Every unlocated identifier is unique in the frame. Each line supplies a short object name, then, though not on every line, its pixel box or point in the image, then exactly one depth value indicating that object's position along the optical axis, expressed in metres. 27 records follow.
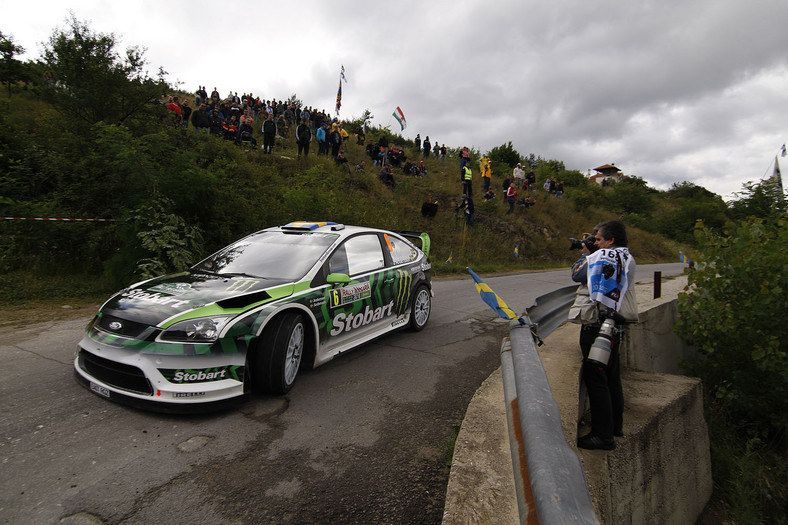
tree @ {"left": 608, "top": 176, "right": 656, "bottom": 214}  50.25
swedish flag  3.68
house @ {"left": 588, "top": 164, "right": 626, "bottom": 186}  100.56
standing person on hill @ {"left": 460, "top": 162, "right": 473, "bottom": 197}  21.11
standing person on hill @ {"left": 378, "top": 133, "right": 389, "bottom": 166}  23.20
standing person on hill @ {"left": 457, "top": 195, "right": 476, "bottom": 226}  20.95
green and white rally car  3.33
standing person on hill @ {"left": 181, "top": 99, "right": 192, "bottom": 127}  17.45
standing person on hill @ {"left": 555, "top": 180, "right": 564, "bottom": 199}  32.62
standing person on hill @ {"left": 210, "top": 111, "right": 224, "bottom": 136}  15.66
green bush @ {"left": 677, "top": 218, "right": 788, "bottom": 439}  5.15
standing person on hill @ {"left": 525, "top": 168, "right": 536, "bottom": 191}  31.30
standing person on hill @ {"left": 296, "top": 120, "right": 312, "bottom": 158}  17.75
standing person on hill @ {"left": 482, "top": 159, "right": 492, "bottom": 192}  23.64
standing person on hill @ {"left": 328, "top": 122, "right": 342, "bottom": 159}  19.44
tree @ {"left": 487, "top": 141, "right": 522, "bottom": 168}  48.53
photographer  3.05
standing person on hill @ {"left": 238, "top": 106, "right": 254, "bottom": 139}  16.64
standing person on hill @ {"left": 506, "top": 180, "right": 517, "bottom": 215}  24.06
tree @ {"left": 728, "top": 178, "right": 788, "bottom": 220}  8.22
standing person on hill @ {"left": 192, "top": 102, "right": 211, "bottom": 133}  15.19
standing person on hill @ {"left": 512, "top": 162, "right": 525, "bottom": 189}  29.04
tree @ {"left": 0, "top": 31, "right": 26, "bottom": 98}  16.95
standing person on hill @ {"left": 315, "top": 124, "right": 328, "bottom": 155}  20.14
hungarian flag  26.23
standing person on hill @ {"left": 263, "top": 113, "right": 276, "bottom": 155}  16.77
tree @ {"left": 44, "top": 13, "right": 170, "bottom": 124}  9.05
